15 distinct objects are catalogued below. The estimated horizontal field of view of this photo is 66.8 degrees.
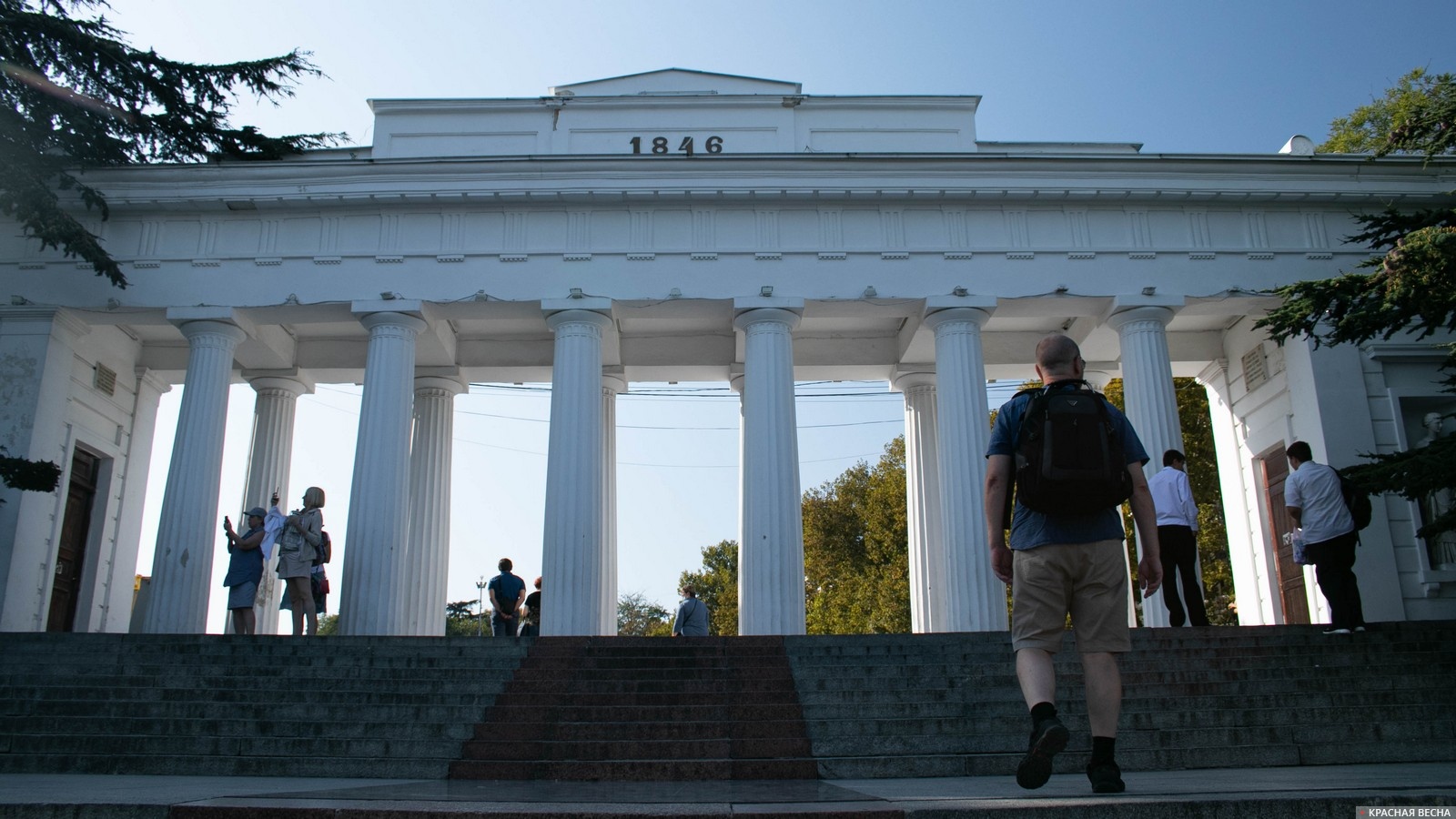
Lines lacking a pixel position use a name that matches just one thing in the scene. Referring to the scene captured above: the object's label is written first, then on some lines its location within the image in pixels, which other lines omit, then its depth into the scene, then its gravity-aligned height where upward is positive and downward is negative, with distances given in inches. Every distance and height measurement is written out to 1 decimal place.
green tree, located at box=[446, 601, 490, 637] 4040.4 +333.1
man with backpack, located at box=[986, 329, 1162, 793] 202.1 +29.0
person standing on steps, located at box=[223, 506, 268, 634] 578.6 +72.2
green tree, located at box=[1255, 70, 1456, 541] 470.9 +179.7
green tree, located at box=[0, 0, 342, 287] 649.0 +371.8
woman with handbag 584.7 +81.7
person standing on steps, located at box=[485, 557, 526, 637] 669.3 +64.7
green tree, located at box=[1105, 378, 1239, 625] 1227.9 +253.1
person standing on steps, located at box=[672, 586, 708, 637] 660.1 +52.0
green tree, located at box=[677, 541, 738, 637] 2608.3 +306.0
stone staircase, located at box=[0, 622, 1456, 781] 341.4 +0.7
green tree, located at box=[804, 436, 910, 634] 1798.7 +267.4
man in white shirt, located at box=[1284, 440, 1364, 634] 488.4 +74.1
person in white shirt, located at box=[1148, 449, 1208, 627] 529.7 +87.5
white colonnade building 690.2 +273.9
